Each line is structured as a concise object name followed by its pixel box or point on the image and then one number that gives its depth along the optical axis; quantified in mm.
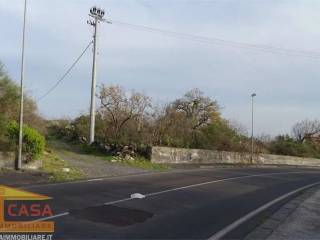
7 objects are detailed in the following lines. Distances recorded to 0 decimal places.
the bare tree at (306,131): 42373
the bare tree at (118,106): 21057
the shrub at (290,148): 34730
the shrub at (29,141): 12813
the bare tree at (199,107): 29861
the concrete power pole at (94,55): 19155
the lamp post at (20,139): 12077
